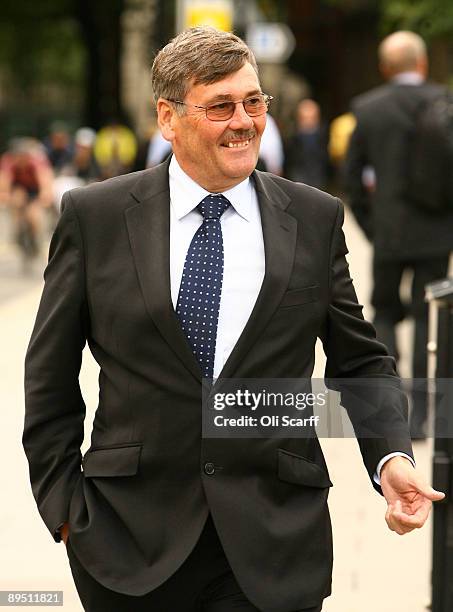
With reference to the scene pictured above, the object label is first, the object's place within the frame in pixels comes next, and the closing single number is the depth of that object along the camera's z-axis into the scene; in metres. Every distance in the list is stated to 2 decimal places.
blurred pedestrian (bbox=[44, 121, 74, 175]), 32.89
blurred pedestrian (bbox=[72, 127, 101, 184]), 27.33
